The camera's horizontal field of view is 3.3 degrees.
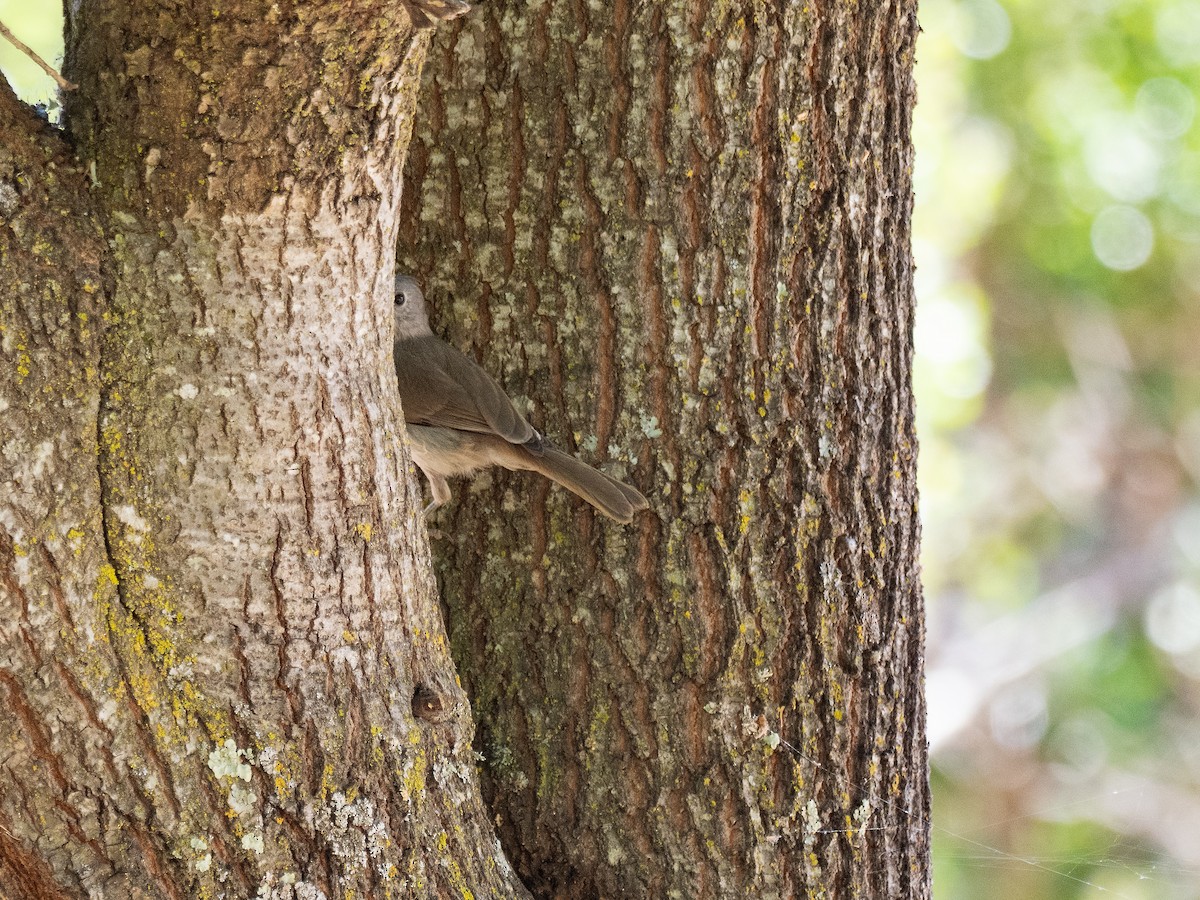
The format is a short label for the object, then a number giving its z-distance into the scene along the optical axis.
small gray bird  11.63
